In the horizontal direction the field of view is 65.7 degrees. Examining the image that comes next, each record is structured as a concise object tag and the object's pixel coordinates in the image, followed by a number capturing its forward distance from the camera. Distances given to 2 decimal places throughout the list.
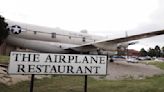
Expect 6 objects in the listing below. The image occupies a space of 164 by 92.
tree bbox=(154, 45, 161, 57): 73.47
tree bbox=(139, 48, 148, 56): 75.79
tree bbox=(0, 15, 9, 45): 12.03
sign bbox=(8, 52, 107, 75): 3.86
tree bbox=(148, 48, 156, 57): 73.46
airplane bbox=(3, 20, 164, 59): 13.52
